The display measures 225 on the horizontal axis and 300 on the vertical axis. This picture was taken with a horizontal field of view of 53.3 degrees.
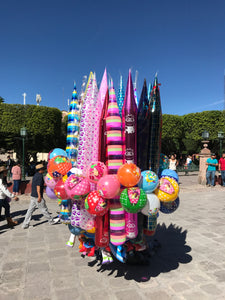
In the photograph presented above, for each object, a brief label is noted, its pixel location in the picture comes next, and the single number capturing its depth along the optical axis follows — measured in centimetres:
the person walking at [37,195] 564
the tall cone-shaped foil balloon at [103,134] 295
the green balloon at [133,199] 247
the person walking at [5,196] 539
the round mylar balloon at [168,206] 303
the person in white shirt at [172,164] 1166
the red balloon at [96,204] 257
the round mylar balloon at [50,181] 339
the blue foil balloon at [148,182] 269
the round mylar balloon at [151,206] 264
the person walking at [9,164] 1544
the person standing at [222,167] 1177
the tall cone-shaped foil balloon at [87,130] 309
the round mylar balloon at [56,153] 364
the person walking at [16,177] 924
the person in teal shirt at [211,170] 1172
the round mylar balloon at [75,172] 299
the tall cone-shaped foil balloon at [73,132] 357
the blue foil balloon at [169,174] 313
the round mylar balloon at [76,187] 273
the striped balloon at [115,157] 264
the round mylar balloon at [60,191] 301
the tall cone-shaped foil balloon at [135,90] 353
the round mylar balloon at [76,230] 315
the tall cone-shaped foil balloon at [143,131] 291
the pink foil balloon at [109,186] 250
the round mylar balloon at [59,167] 324
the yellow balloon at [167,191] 281
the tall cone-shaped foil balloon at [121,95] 319
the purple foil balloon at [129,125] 277
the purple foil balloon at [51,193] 357
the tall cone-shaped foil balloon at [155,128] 302
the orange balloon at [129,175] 249
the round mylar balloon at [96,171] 269
